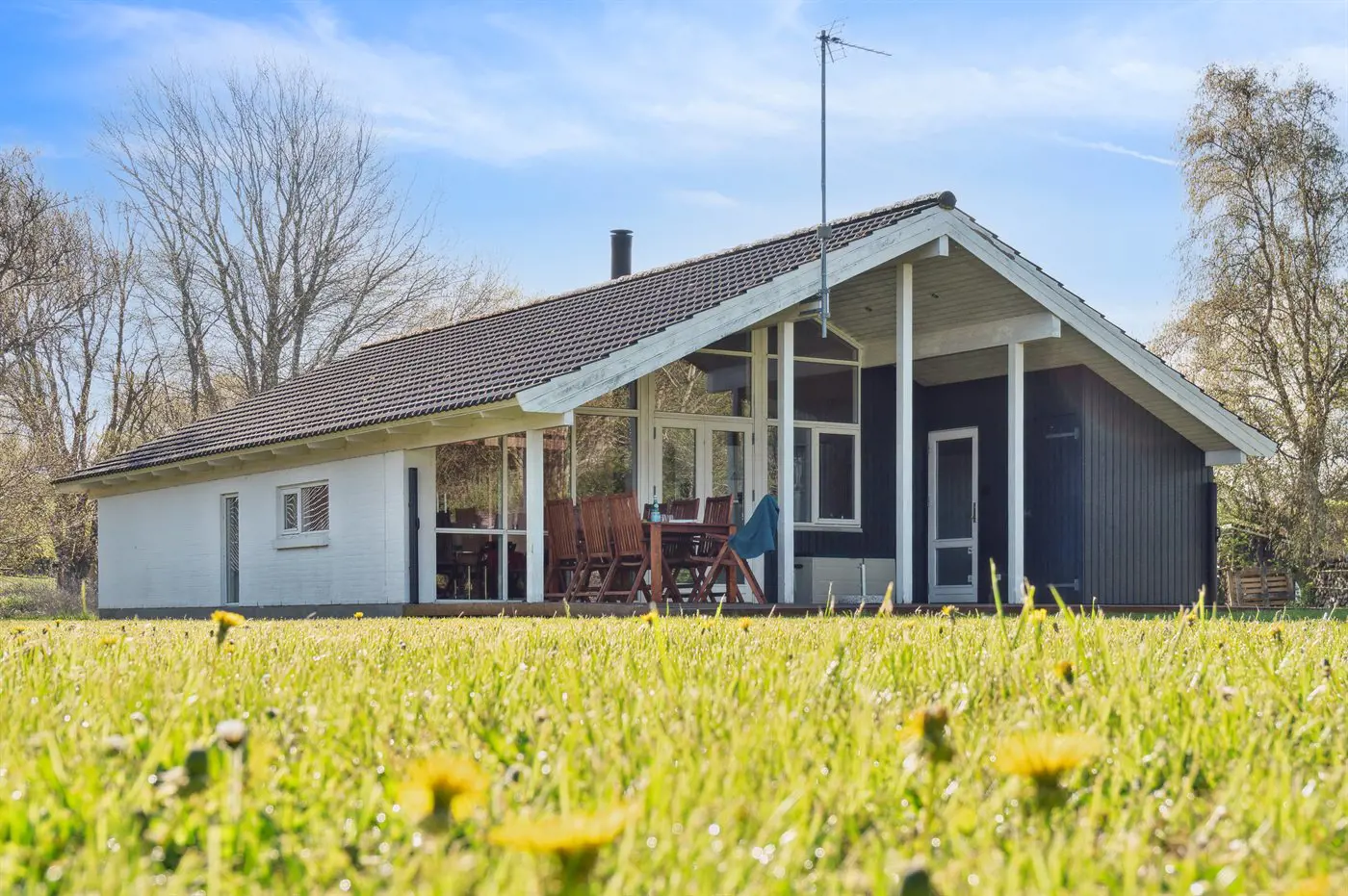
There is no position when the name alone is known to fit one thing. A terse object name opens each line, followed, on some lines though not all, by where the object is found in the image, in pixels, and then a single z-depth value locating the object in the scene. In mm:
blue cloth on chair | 14516
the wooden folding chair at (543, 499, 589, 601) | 15633
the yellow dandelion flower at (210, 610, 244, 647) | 3520
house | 15305
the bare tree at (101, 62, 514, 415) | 34844
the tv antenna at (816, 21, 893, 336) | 14633
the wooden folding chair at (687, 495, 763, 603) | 14547
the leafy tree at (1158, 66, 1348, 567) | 30578
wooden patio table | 13852
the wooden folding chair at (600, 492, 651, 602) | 14266
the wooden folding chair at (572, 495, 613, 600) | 14664
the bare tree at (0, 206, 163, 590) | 30891
